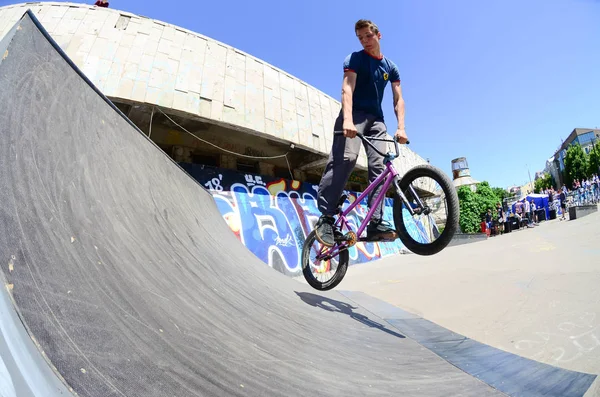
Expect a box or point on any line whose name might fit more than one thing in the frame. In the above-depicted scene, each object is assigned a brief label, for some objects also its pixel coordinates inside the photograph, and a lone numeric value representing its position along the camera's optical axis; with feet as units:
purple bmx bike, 7.42
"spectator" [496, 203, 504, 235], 67.46
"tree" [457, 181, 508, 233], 108.99
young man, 8.84
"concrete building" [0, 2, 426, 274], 27.91
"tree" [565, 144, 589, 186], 163.84
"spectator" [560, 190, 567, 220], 59.45
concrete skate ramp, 1.91
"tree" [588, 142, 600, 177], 154.10
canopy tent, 72.75
